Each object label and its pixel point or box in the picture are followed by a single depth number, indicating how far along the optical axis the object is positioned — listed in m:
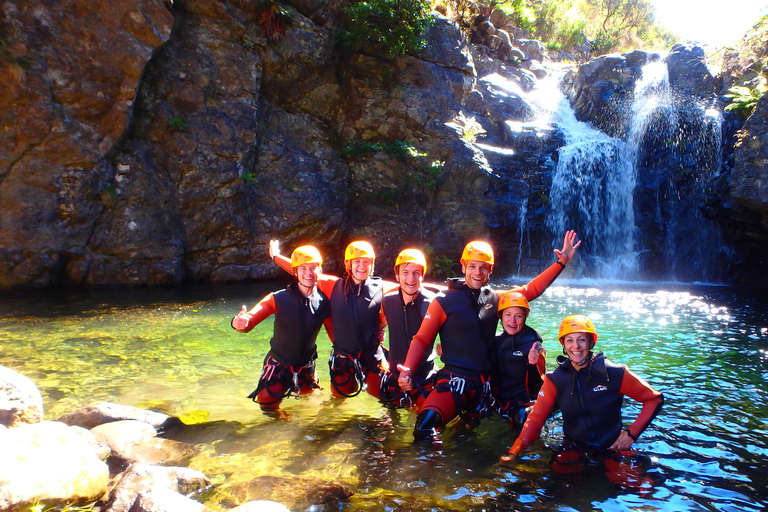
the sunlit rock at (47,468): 2.68
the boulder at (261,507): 2.87
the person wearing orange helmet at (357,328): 5.16
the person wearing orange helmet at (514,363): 4.64
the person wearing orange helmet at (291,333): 5.09
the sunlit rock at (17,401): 3.71
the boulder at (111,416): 4.50
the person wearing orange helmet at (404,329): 4.95
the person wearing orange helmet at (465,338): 4.59
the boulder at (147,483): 3.00
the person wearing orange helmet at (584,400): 3.83
